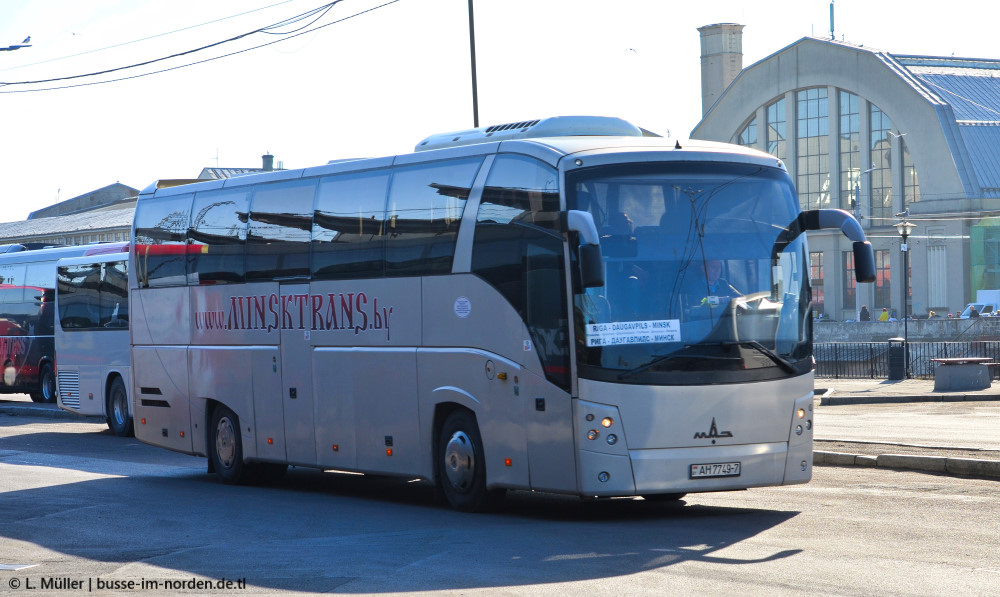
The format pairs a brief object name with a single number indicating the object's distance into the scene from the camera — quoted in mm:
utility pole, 29766
